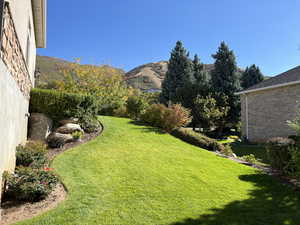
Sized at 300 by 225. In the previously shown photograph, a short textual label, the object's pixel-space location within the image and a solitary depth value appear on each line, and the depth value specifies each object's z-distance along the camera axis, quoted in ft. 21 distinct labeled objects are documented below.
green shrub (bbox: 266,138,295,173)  19.90
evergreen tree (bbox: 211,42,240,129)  70.54
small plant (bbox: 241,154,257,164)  25.91
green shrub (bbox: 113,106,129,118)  50.79
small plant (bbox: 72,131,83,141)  25.58
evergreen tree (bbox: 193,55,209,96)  91.35
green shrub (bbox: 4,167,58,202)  11.66
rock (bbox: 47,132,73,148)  23.62
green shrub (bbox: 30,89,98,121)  26.86
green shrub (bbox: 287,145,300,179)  17.26
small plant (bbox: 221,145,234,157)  29.50
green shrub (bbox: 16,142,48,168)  16.16
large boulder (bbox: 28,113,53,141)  25.00
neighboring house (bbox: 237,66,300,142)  41.86
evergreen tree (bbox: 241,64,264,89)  84.07
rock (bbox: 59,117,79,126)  28.43
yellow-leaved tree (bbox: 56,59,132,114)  54.80
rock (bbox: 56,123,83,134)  26.39
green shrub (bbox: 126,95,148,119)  46.14
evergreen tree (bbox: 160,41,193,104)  86.12
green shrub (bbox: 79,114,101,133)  29.58
